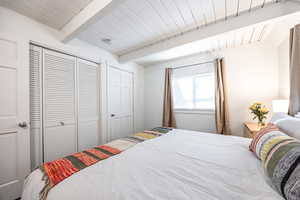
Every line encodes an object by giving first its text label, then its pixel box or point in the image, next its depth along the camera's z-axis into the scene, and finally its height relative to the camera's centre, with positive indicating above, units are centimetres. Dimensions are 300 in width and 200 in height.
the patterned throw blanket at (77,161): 82 -53
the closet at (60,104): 181 -6
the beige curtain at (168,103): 327 -10
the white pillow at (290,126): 106 -26
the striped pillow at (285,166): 60 -39
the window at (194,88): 291 +30
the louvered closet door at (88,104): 234 -8
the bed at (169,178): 69 -53
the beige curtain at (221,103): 257 -8
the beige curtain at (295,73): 152 +32
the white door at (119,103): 289 -7
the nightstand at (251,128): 186 -47
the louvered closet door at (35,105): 177 -6
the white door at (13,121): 148 -25
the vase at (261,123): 206 -41
